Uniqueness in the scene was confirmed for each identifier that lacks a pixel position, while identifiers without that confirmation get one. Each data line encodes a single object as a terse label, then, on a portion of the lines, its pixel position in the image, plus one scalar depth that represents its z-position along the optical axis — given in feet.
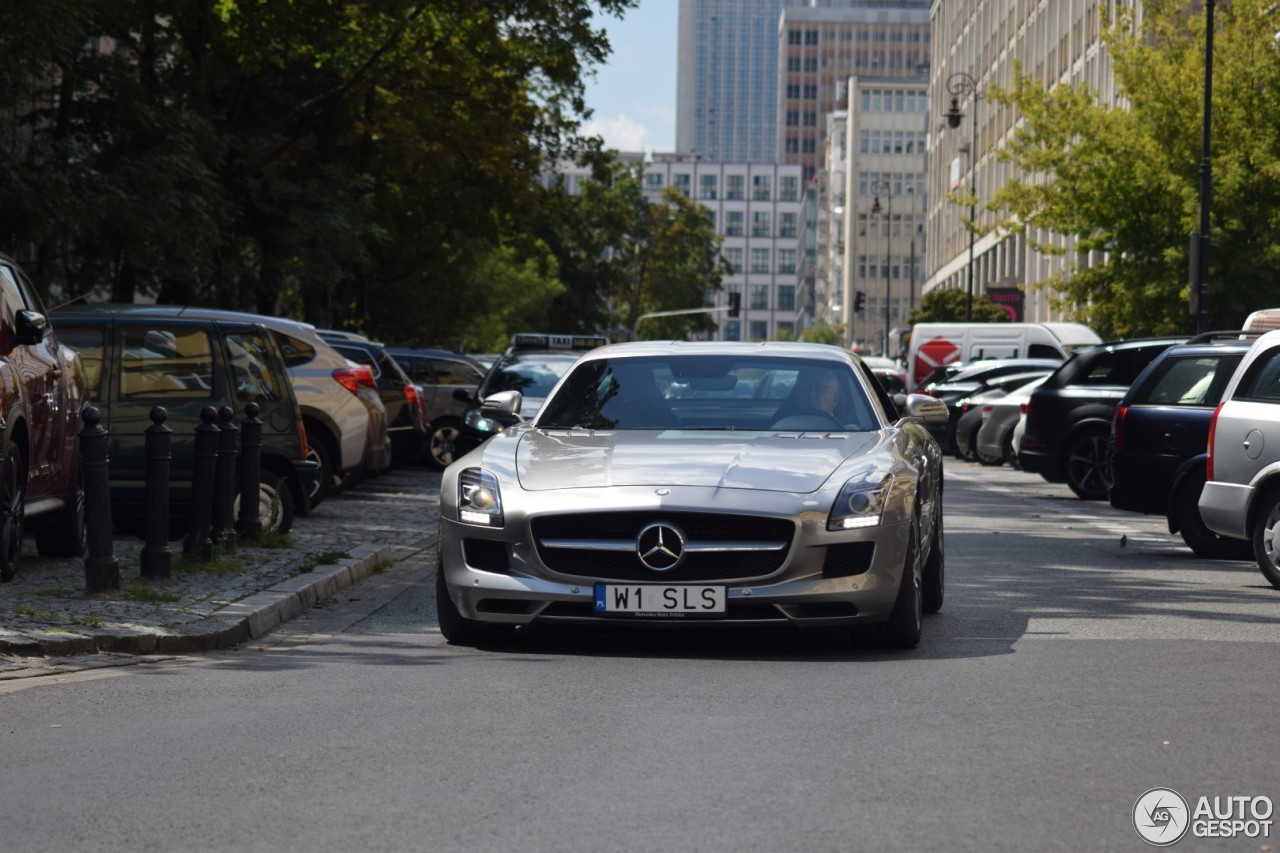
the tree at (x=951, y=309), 262.26
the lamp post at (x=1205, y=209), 115.03
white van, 154.81
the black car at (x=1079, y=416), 77.66
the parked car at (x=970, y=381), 114.98
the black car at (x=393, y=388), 81.00
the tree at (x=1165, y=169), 131.44
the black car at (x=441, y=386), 94.32
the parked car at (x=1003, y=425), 98.68
